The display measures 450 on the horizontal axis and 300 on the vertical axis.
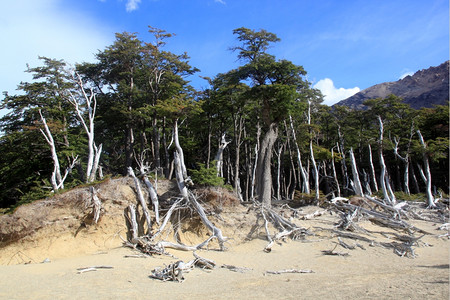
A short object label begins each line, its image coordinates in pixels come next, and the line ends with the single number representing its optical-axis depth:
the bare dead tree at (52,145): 18.37
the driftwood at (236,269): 9.12
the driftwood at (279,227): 13.35
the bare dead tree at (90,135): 18.49
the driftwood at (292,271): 8.84
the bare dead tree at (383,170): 22.82
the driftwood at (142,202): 12.13
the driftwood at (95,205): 11.62
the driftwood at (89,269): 7.98
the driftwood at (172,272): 7.58
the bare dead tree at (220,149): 24.20
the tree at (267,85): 16.77
